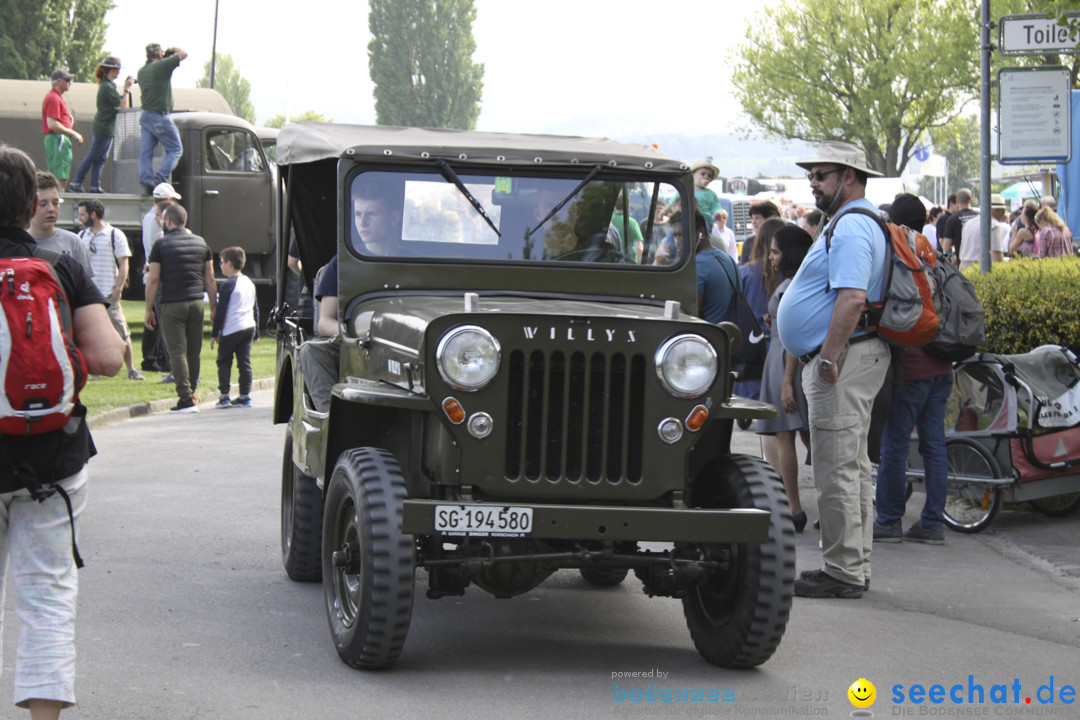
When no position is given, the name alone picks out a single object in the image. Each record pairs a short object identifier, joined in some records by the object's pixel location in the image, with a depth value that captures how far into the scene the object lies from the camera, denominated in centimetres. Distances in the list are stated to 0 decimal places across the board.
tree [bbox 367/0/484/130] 8831
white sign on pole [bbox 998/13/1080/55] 1005
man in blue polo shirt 632
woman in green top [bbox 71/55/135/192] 1959
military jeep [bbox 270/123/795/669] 489
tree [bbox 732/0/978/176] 4128
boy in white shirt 1384
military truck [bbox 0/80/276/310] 2081
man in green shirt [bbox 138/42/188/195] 1880
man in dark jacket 1355
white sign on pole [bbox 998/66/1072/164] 1045
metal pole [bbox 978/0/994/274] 1105
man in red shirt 1952
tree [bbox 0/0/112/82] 3549
